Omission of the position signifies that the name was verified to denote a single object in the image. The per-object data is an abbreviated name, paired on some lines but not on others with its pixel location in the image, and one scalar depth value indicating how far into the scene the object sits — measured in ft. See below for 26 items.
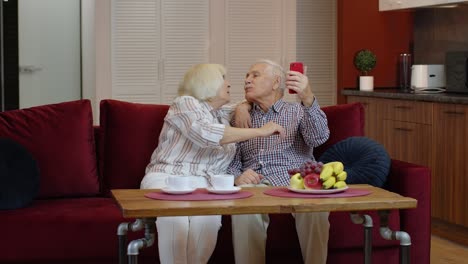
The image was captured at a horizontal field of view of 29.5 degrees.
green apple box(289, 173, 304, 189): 10.47
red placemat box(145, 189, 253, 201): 9.89
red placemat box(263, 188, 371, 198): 10.17
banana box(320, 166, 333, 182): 10.36
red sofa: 11.80
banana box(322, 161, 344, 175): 10.39
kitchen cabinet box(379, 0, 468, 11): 19.69
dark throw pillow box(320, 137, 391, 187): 12.56
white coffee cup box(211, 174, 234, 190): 10.25
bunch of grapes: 10.44
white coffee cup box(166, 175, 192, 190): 10.16
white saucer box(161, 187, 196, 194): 10.11
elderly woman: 12.27
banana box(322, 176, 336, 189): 10.36
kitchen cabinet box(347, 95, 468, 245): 17.74
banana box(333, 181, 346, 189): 10.39
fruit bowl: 10.25
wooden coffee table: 9.36
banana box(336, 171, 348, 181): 10.42
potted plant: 22.74
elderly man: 12.85
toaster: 20.88
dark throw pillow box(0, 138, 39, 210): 12.26
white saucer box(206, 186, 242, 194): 10.21
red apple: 10.41
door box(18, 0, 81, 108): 23.65
